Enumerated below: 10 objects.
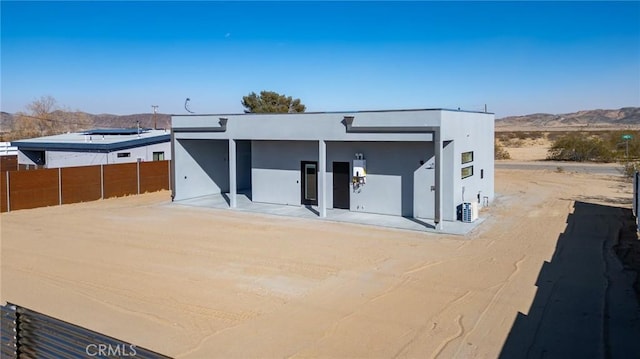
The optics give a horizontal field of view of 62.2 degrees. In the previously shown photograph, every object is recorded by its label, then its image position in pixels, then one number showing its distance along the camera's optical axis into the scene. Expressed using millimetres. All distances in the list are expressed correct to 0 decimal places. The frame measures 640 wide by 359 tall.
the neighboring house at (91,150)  28234
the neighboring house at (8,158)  31875
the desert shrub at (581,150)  43906
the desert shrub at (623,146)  42094
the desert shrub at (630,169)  28725
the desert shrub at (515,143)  69188
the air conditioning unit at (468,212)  17609
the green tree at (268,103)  57112
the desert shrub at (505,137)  80044
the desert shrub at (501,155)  48719
